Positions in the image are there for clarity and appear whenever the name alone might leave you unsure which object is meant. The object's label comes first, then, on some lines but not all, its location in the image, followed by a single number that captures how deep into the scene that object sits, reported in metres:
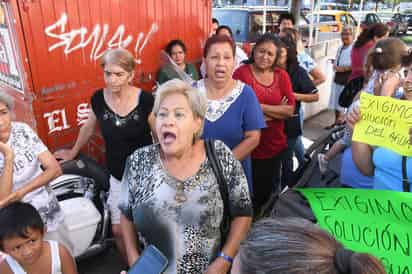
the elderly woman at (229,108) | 2.21
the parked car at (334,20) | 11.80
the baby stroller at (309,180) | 1.63
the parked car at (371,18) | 13.86
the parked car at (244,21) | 7.65
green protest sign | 1.30
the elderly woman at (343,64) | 5.91
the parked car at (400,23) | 18.91
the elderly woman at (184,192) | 1.59
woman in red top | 2.79
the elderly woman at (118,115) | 2.43
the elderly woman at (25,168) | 2.00
